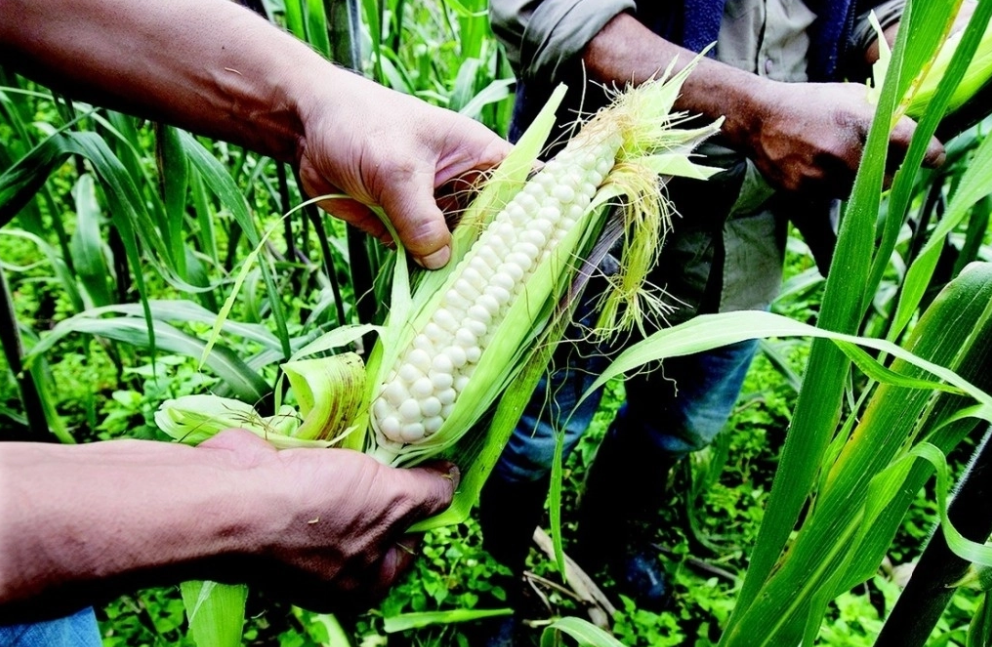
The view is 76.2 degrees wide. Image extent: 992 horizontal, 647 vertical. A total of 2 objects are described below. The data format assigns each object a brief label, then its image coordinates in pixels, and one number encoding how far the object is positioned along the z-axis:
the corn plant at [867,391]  0.46
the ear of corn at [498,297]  0.75
